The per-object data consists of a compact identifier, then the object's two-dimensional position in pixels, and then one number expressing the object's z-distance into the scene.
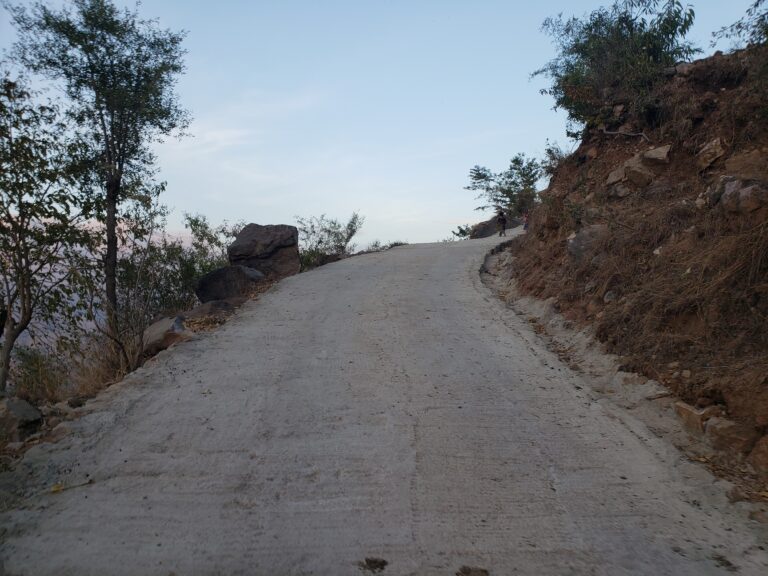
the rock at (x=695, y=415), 4.87
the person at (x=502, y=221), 23.23
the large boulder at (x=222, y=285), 13.09
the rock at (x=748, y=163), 8.21
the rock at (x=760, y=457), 4.27
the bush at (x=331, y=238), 22.99
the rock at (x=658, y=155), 10.91
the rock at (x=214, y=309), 10.22
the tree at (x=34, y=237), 6.32
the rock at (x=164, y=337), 8.34
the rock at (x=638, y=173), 10.80
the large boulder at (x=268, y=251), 15.43
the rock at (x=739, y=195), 6.55
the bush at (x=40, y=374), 7.12
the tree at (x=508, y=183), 34.88
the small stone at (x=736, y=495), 4.03
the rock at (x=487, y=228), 31.30
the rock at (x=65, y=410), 5.66
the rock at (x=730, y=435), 4.49
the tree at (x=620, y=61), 13.48
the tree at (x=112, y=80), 13.15
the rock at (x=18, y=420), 5.16
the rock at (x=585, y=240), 9.23
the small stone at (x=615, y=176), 11.54
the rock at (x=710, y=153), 9.90
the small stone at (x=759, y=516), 3.79
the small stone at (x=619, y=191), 10.98
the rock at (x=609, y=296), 7.79
